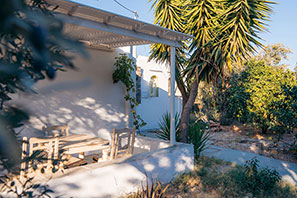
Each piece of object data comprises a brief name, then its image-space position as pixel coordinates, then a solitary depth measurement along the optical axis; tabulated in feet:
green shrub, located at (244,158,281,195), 14.02
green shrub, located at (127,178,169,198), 11.62
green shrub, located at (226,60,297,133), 21.90
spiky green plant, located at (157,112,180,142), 20.01
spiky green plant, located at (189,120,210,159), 19.60
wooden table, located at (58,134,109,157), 12.99
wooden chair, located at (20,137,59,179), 10.78
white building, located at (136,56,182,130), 39.50
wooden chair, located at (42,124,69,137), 16.11
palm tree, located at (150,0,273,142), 18.65
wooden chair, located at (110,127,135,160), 14.16
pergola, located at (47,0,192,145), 11.65
